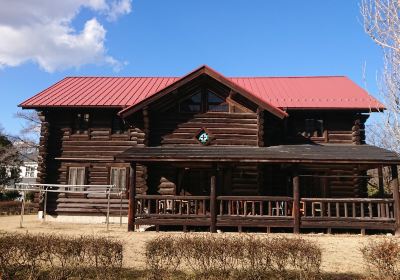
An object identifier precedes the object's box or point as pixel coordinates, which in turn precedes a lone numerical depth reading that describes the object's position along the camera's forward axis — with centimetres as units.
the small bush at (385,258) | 721
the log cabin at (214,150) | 1580
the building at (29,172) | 6842
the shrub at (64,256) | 743
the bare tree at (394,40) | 945
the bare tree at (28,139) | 4050
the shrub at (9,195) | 4253
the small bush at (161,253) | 770
